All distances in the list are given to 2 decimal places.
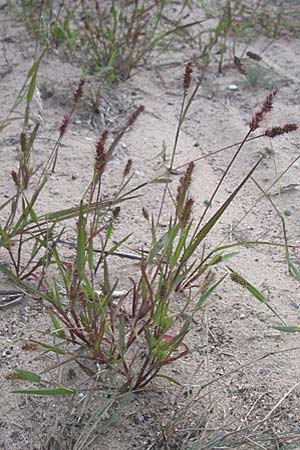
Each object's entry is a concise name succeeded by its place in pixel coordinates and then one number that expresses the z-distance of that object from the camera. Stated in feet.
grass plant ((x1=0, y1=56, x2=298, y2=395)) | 2.17
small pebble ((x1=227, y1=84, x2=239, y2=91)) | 3.73
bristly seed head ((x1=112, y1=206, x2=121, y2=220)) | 2.36
